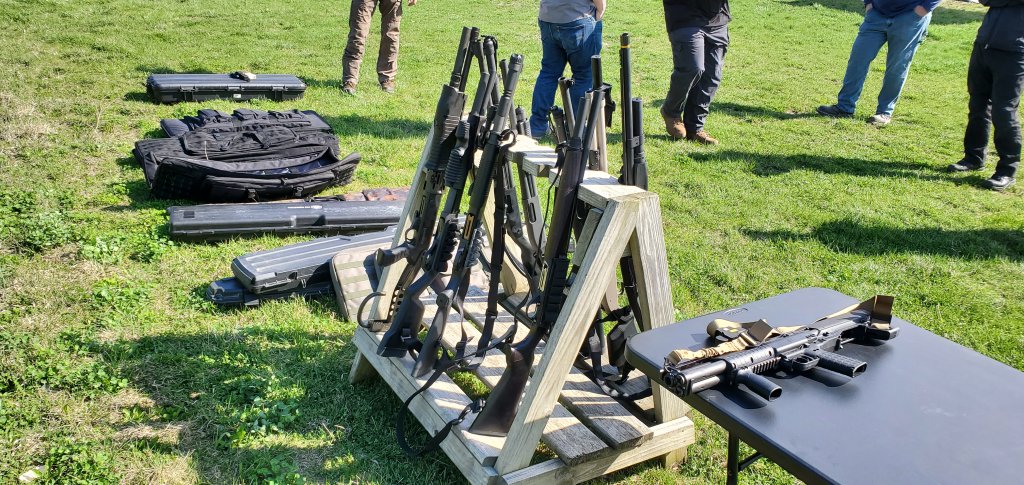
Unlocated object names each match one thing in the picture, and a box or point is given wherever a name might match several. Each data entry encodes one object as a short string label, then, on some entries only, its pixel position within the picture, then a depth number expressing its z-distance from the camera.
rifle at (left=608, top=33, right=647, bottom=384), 3.38
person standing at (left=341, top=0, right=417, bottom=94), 10.13
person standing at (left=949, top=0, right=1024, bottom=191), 7.38
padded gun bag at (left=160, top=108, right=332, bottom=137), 7.43
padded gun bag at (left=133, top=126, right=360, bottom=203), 6.28
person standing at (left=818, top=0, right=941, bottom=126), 9.93
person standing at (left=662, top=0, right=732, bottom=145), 8.31
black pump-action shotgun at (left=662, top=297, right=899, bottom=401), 2.25
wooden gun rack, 2.99
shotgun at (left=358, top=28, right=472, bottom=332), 3.67
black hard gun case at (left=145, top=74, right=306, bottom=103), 9.40
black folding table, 1.96
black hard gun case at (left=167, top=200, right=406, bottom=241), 5.78
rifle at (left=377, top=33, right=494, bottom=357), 3.54
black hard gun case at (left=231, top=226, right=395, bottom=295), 4.89
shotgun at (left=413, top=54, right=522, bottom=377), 3.38
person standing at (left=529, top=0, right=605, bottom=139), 7.64
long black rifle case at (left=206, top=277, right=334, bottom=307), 4.91
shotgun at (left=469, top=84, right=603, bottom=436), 3.05
